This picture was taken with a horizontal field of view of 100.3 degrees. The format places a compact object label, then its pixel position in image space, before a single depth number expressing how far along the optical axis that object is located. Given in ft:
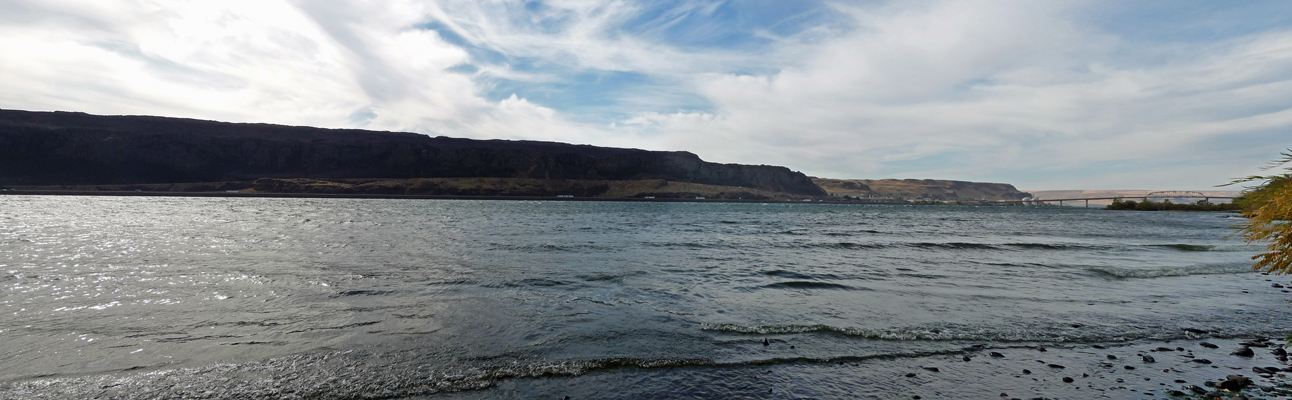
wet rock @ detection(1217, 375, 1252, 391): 21.95
